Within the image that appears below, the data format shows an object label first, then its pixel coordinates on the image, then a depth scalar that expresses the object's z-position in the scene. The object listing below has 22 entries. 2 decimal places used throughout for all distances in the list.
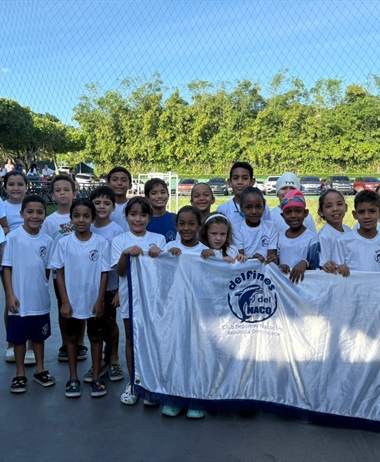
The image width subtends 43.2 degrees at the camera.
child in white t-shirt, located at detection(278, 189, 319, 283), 3.37
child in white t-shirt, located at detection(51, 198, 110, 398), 3.48
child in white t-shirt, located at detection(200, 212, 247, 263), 3.32
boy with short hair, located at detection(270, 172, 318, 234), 4.00
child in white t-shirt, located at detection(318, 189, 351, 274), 3.32
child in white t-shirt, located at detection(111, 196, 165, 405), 3.32
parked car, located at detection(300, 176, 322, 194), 29.12
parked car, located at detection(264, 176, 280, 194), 30.85
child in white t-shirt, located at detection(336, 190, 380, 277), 3.16
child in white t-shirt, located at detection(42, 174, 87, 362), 3.92
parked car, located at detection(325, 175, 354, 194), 29.70
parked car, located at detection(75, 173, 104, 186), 39.72
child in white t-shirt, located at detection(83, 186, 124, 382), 3.72
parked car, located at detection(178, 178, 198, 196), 27.09
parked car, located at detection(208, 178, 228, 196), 30.48
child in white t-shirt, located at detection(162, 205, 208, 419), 3.17
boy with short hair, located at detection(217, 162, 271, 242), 3.81
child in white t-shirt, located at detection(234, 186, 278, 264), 3.48
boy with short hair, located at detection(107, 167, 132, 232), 4.12
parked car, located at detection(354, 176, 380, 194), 29.12
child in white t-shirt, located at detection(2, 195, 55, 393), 3.56
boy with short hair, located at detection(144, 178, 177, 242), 3.79
